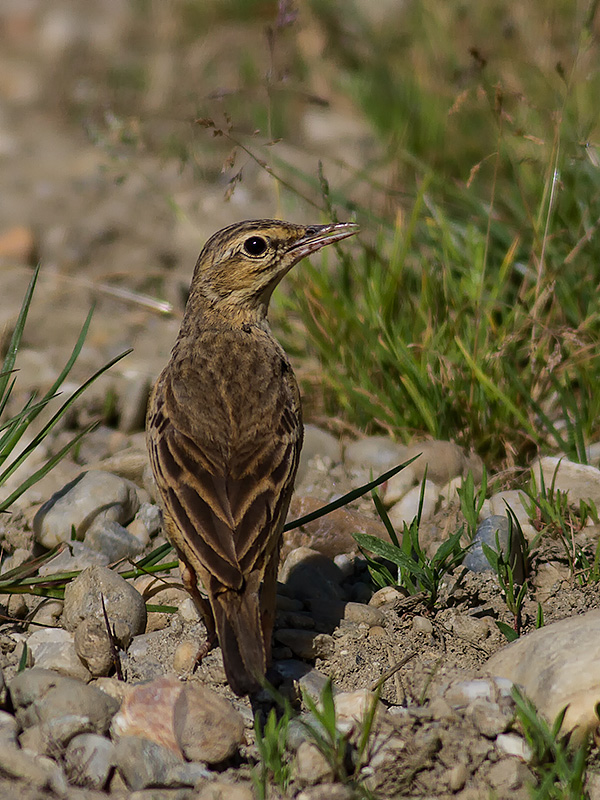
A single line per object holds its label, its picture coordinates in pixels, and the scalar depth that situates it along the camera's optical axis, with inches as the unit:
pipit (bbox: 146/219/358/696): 276.5
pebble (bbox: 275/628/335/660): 309.1
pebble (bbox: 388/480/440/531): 383.2
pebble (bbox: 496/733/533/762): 255.6
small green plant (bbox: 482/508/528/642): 309.6
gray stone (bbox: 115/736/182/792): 247.4
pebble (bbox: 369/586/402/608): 335.4
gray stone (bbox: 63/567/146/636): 309.6
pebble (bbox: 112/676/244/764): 255.3
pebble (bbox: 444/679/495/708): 268.7
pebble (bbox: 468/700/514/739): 260.4
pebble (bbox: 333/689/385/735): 266.1
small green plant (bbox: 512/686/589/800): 236.4
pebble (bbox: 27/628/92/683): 296.5
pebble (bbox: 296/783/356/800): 238.5
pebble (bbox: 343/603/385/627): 322.3
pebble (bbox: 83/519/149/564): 359.6
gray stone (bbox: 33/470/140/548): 364.5
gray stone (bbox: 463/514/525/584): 335.6
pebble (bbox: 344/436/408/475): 412.5
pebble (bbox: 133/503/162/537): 380.5
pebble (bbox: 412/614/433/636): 316.2
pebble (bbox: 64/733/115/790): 249.0
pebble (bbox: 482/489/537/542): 358.3
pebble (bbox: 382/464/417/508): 398.3
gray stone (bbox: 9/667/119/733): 262.2
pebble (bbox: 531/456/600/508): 368.2
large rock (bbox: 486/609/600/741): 254.2
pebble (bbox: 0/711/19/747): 254.0
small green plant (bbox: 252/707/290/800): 244.4
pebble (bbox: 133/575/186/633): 341.1
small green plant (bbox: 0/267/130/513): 332.5
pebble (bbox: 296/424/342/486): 419.5
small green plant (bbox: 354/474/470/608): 319.9
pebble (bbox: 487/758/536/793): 248.4
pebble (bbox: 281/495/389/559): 374.3
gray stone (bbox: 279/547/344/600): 351.9
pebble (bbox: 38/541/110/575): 342.6
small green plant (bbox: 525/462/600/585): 342.3
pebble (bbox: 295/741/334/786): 246.2
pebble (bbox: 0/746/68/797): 243.1
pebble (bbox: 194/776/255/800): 242.7
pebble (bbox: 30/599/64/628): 325.4
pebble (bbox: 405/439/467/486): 396.2
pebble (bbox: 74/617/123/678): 295.1
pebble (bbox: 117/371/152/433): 455.2
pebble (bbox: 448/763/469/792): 250.4
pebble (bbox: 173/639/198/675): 302.5
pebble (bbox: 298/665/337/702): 288.4
